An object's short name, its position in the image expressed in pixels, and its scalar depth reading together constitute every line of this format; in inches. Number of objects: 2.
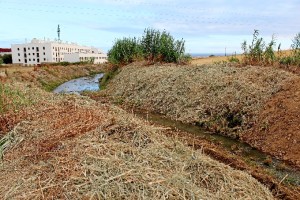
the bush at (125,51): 1071.5
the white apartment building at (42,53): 2965.1
